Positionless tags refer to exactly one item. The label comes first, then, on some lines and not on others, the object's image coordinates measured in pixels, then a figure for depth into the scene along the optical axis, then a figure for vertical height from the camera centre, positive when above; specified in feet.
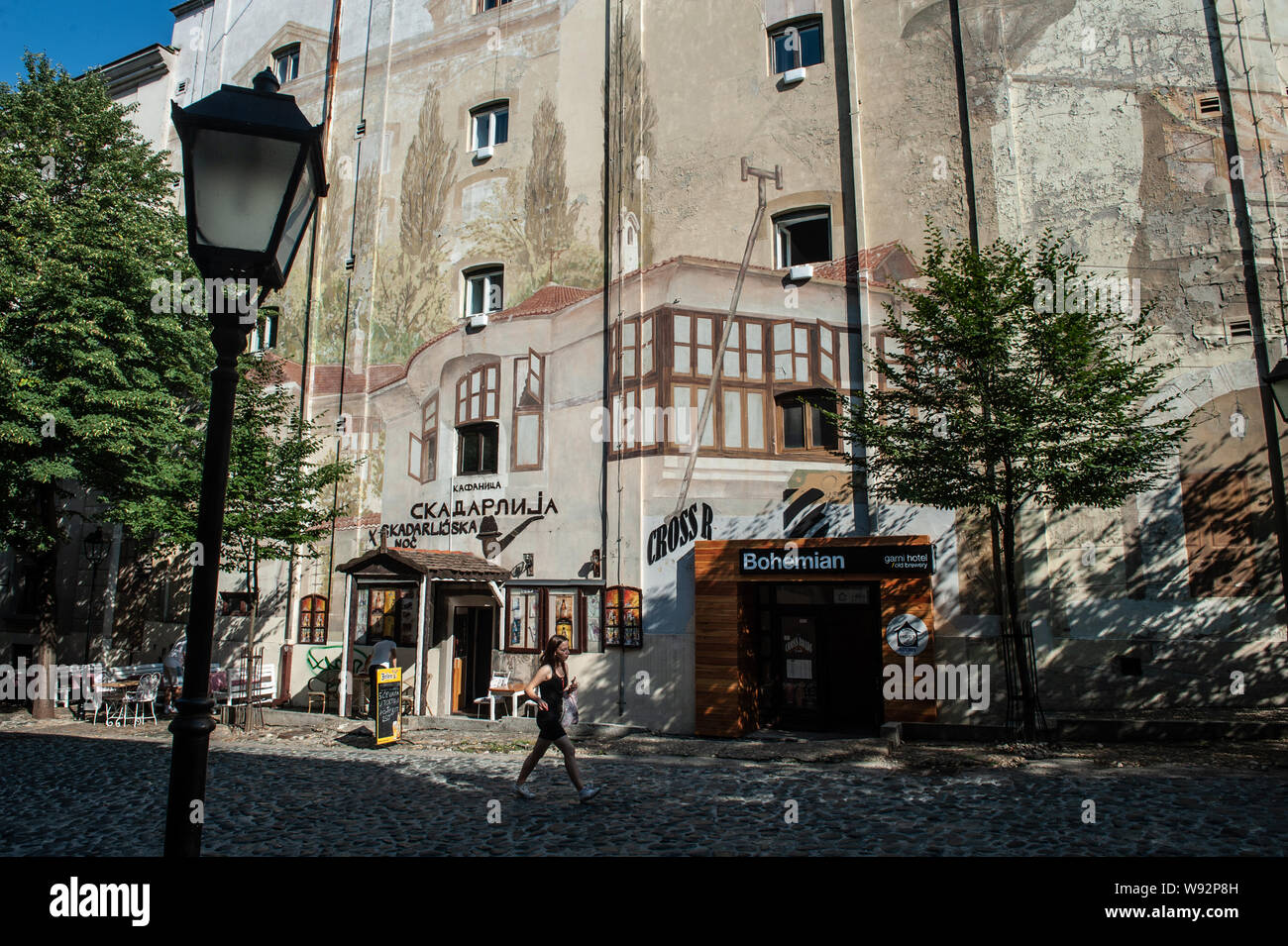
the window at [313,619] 65.31 +1.63
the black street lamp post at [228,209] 12.17 +6.36
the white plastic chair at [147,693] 56.39 -3.33
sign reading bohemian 48.03 +4.23
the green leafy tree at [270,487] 58.18 +10.78
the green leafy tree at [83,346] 54.65 +19.87
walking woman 31.40 -2.86
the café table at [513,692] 54.65 -3.42
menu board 47.73 -3.68
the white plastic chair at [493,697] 54.39 -3.78
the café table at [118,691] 57.57 -3.27
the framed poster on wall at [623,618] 53.67 +1.17
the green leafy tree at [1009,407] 40.11 +10.94
